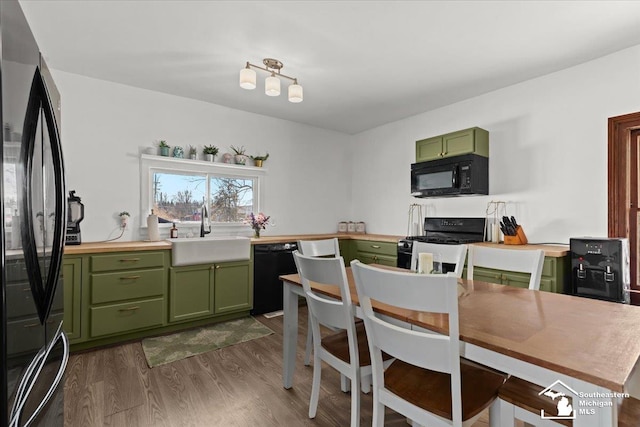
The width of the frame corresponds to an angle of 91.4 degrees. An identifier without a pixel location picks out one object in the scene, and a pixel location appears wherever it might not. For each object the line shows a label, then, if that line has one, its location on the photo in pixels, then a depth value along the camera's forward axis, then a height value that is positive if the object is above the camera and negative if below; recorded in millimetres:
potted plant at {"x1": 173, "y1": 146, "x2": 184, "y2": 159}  3469 +705
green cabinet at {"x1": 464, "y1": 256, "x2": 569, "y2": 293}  2492 -482
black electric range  3395 -190
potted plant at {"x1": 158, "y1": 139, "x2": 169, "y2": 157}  3393 +732
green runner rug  2559 -1142
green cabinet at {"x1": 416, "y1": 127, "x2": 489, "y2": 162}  3240 +803
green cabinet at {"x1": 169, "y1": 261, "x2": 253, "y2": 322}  3039 -764
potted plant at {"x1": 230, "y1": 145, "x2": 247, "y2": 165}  3898 +753
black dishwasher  3549 -647
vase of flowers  3881 -73
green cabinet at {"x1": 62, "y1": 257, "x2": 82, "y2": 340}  2512 -658
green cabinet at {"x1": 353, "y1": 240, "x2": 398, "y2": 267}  3744 -443
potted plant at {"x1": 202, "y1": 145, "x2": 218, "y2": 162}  3650 +747
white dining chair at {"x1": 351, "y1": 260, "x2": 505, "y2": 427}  1000 -498
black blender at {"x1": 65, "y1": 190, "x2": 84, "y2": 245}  2781 -30
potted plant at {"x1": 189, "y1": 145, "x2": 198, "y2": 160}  3580 +718
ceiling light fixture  2334 +1059
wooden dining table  784 -376
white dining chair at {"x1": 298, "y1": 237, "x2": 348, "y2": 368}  2398 -264
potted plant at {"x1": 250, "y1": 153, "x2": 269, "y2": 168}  4078 +734
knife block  3029 -193
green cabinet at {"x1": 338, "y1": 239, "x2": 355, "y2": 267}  4277 -431
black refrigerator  674 -46
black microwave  3238 +455
